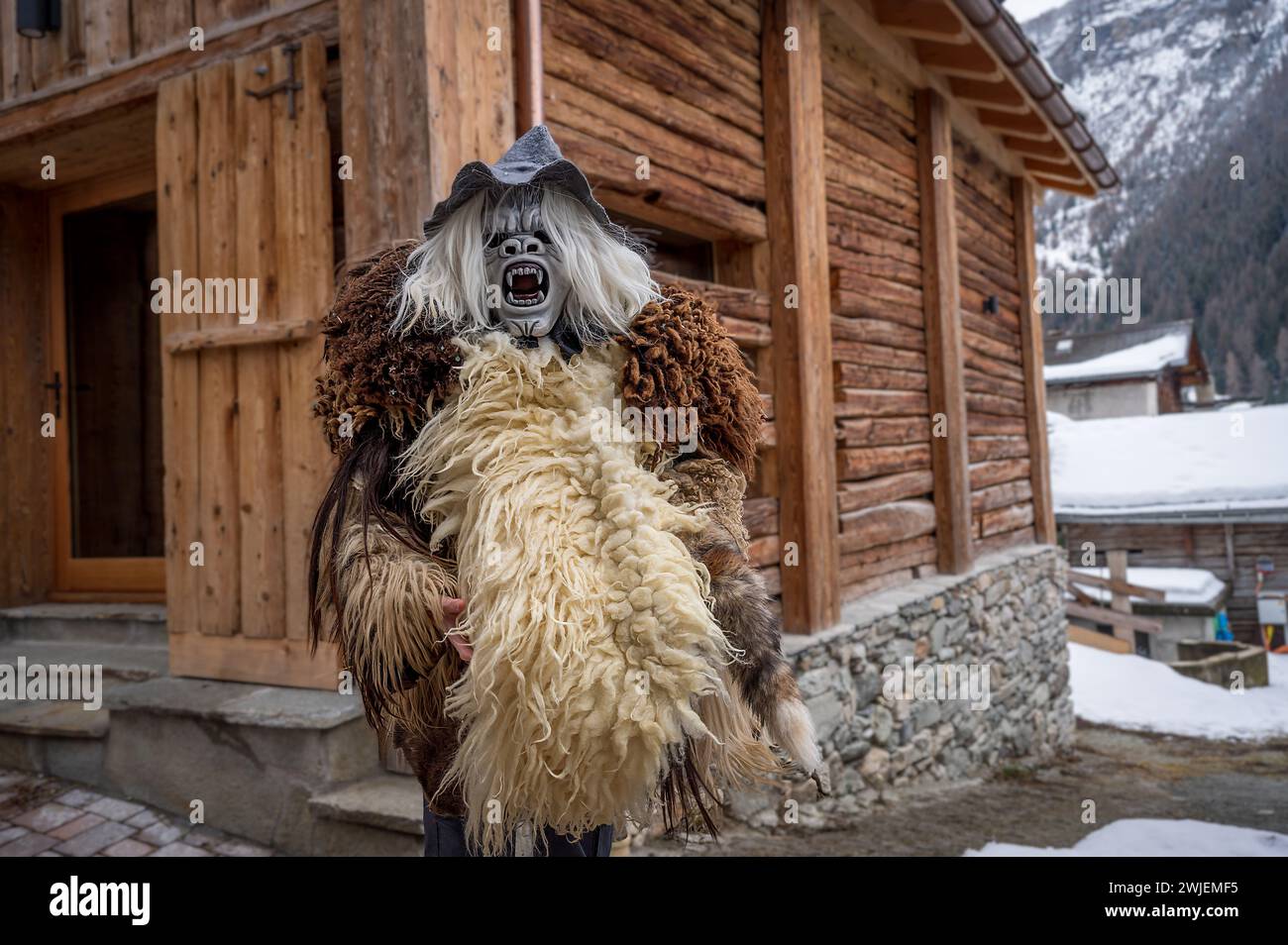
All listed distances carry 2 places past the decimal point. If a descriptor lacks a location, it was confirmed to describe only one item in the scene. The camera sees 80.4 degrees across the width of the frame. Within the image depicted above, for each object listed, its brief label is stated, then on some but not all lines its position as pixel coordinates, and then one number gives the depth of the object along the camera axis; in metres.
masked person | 1.29
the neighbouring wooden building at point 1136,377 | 18.95
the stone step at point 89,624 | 4.01
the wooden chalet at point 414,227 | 2.95
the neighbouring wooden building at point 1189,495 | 10.91
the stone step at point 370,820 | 2.52
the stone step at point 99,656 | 3.63
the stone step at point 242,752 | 2.74
